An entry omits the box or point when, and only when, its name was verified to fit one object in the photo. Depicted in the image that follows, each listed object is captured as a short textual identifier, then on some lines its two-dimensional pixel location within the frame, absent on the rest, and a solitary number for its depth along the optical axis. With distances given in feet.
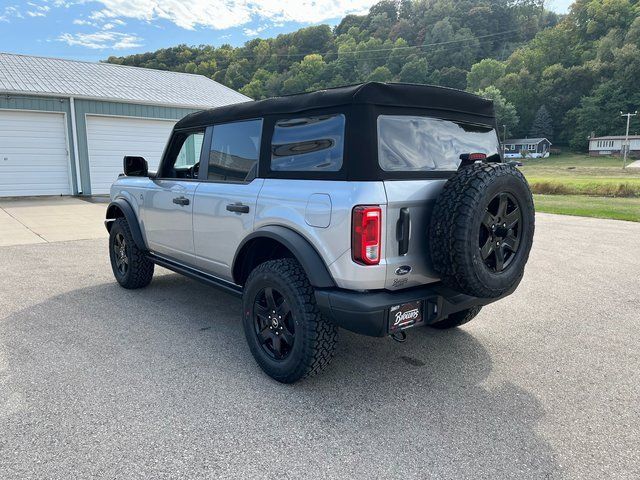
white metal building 47.78
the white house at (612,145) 254.27
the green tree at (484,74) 294.87
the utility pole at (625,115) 196.53
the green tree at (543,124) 284.61
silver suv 8.84
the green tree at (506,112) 275.86
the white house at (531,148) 272.58
